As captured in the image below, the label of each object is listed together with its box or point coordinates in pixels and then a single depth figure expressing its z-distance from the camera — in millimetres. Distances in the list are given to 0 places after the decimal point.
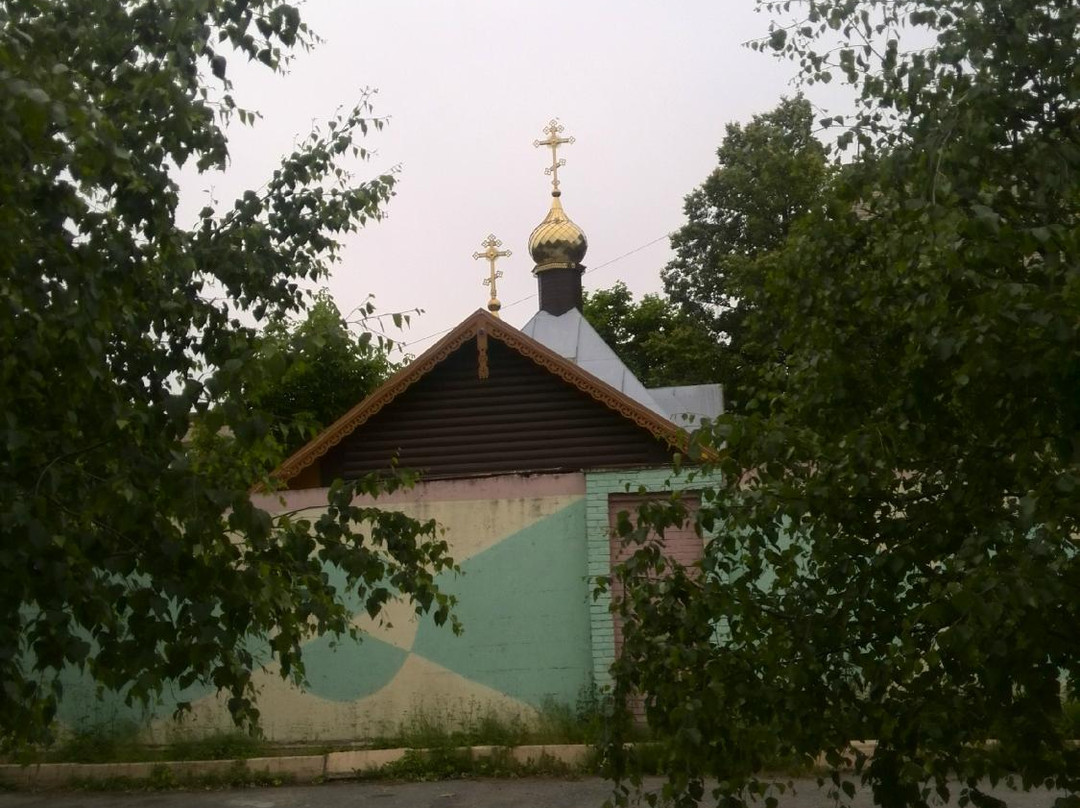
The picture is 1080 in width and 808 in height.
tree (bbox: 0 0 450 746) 2980
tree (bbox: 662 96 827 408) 30297
